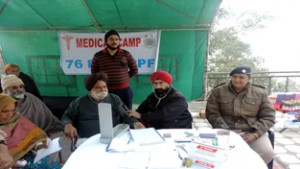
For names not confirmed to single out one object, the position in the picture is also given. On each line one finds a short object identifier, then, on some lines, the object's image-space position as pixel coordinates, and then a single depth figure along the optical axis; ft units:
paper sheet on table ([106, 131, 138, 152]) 4.22
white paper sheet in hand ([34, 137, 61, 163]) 5.49
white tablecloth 3.68
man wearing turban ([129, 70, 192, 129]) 6.76
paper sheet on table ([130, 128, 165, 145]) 4.54
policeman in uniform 6.61
